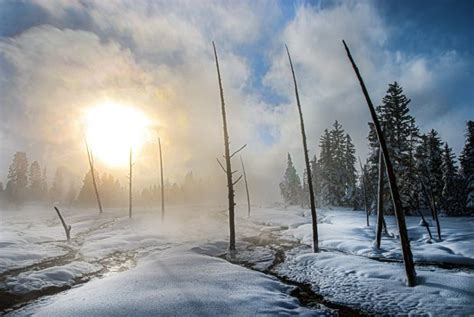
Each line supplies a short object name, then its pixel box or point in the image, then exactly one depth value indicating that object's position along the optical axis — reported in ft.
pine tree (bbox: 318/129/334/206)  172.14
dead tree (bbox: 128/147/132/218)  136.93
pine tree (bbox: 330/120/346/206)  168.55
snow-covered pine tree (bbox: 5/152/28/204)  221.25
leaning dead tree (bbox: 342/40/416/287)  29.45
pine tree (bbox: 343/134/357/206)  161.27
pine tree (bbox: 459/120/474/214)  113.29
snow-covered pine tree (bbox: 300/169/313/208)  248.24
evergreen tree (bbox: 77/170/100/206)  239.09
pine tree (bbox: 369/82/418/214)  98.94
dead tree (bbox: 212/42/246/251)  53.01
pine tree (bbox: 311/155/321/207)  211.10
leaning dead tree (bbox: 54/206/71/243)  69.12
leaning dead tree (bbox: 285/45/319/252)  50.73
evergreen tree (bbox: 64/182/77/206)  262.32
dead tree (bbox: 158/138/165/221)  129.29
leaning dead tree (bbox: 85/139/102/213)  146.53
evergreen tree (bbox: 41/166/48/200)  253.16
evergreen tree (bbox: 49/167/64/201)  268.31
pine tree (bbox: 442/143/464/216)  123.65
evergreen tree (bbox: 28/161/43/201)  241.88
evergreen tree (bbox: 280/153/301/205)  266.12
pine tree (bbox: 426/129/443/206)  125.70
